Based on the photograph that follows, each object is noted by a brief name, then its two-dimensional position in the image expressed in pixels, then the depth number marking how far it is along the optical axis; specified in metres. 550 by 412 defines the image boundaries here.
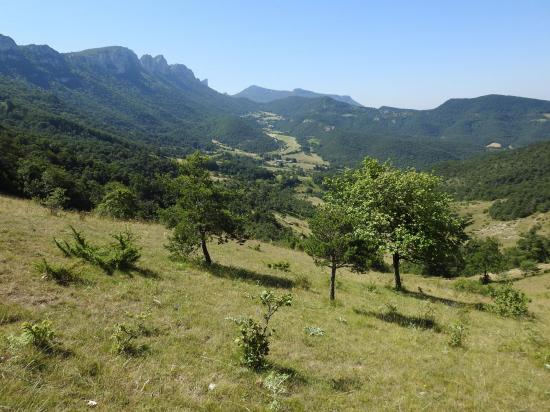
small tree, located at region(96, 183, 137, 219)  43.00
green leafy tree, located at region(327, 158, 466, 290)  25.82
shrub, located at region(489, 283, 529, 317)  22.94
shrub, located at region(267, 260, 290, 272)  28.63
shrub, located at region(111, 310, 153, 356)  8.45
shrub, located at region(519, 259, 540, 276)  64.97
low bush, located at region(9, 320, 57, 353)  7.31
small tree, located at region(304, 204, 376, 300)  19.42
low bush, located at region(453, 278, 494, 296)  33.02
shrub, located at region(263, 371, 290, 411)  7.72
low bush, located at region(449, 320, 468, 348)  14.20
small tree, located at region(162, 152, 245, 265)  22.08
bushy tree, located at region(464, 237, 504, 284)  65.44
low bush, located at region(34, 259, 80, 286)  12.28
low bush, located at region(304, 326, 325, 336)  12.84
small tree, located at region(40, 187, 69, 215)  25.81
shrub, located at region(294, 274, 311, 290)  23.06
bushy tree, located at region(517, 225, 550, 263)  107.91
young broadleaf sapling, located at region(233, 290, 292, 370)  9.27
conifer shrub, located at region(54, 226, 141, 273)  15.60
